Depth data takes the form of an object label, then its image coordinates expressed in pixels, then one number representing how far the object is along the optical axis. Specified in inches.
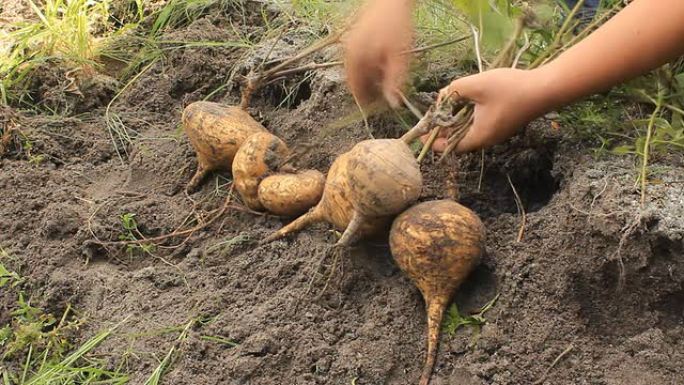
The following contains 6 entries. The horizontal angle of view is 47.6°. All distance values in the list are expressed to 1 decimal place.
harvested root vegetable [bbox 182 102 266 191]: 78.9
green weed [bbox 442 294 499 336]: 57.5
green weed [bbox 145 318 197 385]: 57.2
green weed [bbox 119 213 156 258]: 73.5
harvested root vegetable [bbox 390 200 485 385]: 57.6
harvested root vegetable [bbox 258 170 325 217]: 71.5
